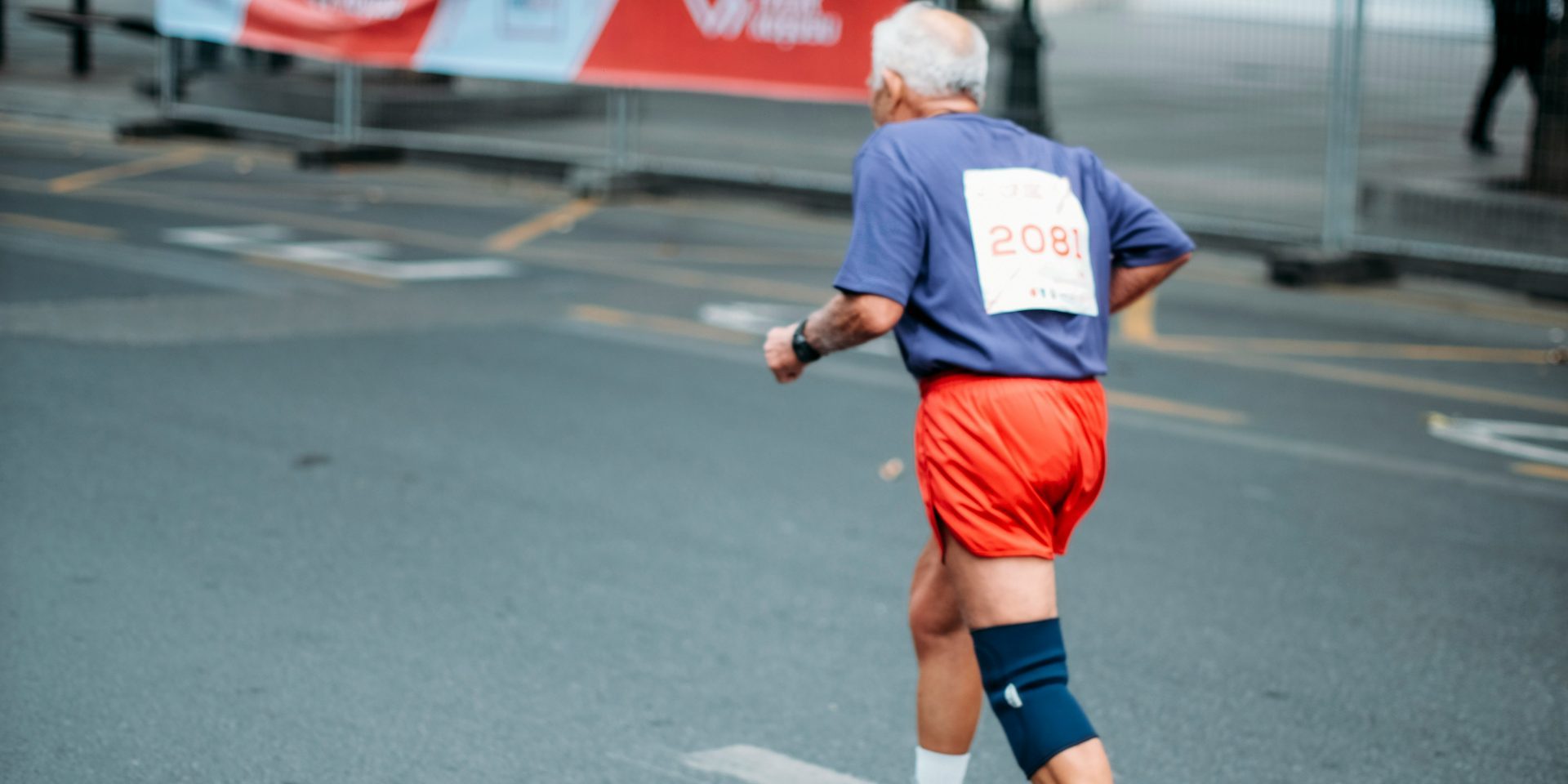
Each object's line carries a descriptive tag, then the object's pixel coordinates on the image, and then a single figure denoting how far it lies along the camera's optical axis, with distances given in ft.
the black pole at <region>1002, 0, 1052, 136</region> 51.42
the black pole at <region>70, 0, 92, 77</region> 74.43
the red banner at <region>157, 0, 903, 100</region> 43.19
